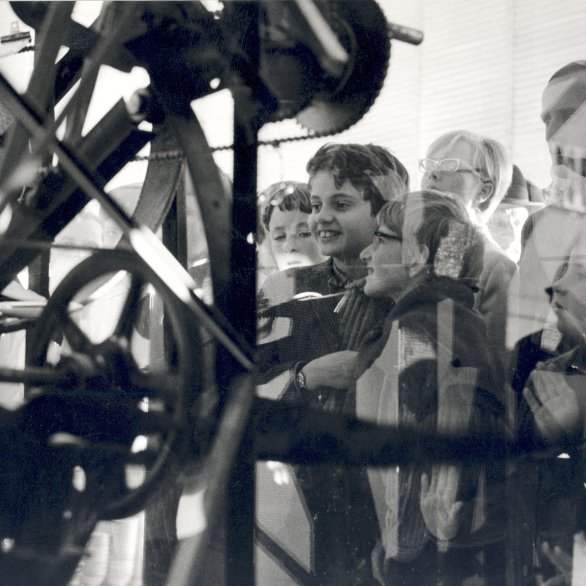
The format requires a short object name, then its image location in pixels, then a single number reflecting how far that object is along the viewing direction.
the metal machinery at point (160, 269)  1.52
